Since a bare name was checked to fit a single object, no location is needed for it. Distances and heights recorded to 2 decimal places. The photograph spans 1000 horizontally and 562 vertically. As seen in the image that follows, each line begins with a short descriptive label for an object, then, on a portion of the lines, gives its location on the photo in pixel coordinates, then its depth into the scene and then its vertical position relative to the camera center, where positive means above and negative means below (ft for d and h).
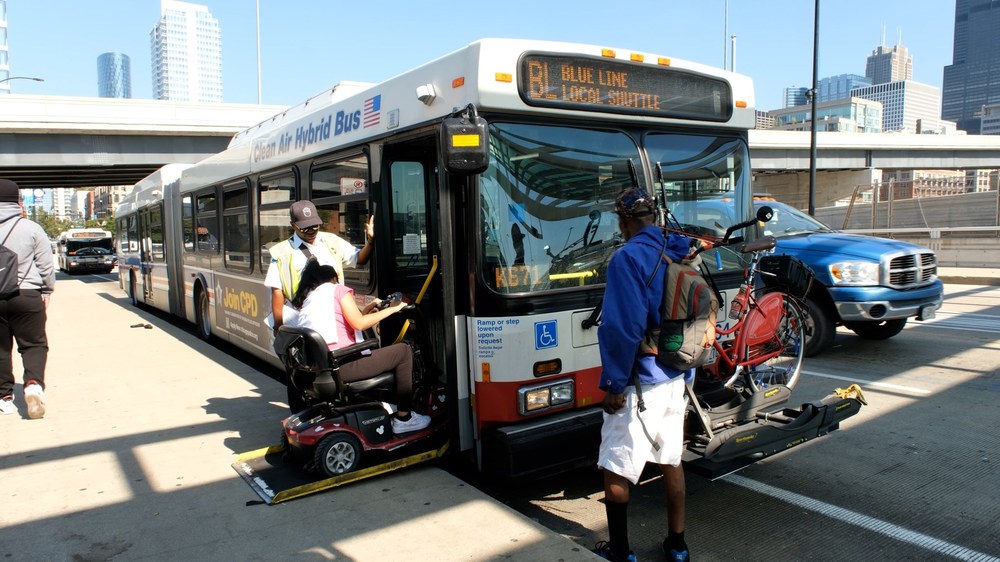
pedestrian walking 20.45 -1.94
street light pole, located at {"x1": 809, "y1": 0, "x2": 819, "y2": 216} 67.34 +8.67
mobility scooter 15.17 -4.25
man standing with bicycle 10.99 -2.61
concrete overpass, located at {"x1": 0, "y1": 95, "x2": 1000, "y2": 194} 84.64 +12.17
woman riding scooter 15.70 -2.13
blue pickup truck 27.48 -2.55
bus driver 16.37 -0.67
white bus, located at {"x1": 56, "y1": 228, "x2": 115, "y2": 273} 129.29 -4.39
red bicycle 16.93 -2.74
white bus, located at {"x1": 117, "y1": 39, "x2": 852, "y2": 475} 14.06 +0.70
